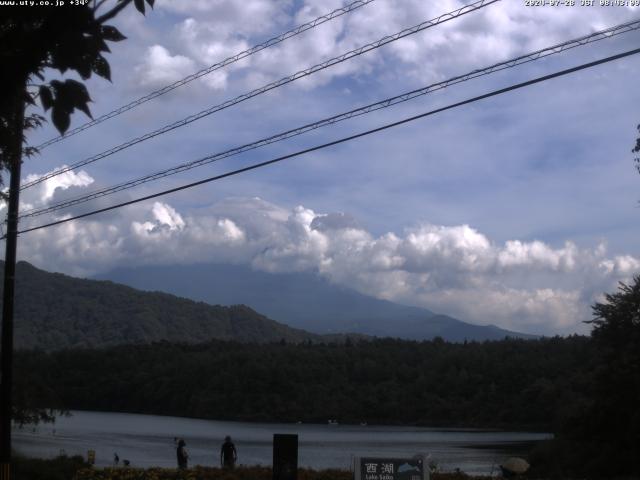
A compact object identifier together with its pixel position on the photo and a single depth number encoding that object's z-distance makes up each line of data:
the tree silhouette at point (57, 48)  4.61
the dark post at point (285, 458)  14.63
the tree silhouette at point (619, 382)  30.19
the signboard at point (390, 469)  13.14
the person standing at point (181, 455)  27.83
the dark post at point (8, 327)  17.72
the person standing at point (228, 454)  26.41
